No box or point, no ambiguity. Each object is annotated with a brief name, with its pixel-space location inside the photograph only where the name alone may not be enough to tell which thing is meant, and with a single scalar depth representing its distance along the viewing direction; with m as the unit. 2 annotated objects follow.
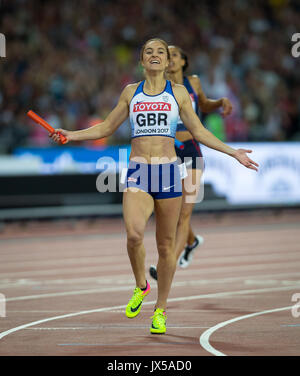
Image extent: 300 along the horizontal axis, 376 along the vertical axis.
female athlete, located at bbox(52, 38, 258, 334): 16.37
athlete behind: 21.78
